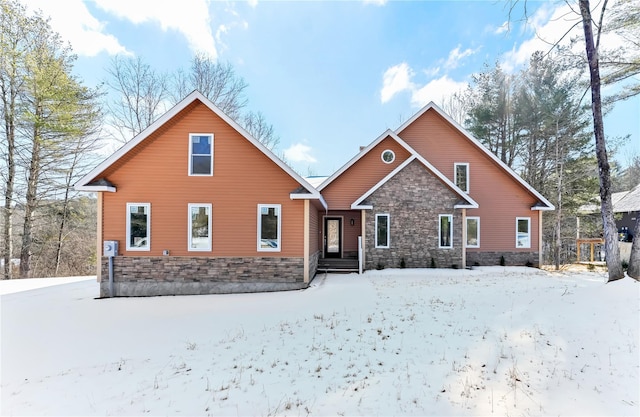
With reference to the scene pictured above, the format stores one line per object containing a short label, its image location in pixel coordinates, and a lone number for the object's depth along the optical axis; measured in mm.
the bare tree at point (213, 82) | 19812
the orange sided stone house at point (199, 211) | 8781
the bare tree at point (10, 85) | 13055
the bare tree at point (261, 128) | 22938
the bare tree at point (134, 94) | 18297
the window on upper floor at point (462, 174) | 13969
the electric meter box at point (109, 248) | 8531
